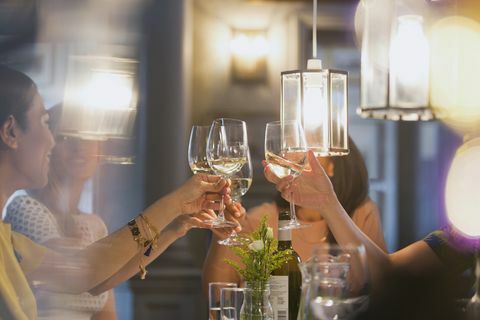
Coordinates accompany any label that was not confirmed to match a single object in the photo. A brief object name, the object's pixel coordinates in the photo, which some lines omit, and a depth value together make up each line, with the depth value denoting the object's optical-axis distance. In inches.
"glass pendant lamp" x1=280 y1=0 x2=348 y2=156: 111.3
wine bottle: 101.6
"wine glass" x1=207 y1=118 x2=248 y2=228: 108.7
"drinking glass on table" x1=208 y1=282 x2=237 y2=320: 103.2
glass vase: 99.8
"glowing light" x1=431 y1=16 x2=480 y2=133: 91.7
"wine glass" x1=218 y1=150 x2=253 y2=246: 110.2
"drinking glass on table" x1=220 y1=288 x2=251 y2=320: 101.2
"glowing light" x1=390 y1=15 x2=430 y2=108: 94.9
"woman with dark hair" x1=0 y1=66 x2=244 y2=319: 119.8
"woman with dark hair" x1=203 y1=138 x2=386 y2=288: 137.1
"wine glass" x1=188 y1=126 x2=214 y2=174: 112.5
